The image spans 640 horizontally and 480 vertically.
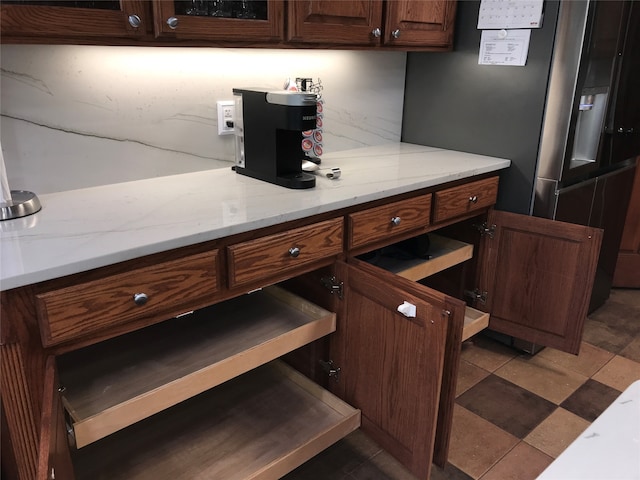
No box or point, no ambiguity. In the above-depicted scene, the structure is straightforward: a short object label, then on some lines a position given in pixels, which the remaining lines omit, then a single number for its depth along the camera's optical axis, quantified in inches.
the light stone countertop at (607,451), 22.3
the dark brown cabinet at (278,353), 44.3
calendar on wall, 77.7
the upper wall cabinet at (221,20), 53.7
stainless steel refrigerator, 77.0
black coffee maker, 60.9
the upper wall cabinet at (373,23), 65.5
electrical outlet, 73.5
